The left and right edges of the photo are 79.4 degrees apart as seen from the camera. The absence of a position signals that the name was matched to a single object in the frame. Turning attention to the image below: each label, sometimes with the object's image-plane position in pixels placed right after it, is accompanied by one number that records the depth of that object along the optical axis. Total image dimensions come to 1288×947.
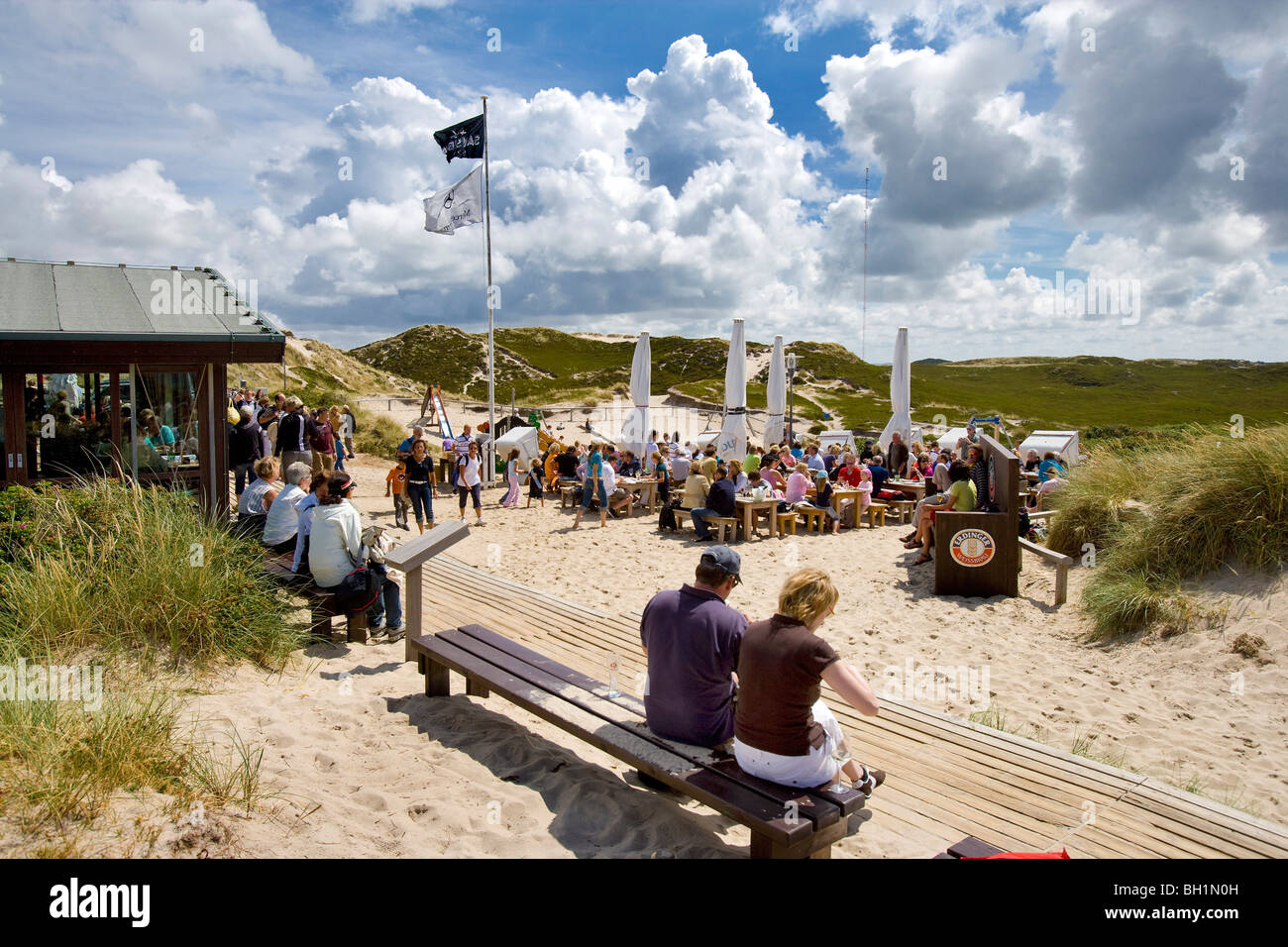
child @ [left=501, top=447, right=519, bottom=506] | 14.79
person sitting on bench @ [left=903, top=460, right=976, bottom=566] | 9.23
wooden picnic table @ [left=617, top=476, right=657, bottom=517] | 14.28
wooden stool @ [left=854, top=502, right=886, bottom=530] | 13.21
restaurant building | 7.73
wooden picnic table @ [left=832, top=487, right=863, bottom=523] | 12.82
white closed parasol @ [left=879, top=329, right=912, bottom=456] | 16.55
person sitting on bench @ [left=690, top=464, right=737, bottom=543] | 11.91
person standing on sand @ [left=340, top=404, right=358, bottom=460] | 18.23
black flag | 17.53
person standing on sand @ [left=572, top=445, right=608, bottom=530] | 13.14
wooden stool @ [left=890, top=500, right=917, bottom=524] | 13.81
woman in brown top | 3.16
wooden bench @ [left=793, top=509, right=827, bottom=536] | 12.80
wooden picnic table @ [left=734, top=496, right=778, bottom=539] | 12.10
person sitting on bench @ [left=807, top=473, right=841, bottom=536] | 12.74
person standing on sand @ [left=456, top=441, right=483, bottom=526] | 12.45
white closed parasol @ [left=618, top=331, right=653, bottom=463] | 17.06
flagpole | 17.91
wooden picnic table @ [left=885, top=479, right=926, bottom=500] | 13.92
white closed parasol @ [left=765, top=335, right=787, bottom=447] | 18.45
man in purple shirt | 3.57
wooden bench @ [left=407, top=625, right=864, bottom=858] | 3.07
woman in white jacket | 5.86
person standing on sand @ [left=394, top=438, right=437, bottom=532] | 11.51
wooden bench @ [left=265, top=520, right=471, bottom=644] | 5.25
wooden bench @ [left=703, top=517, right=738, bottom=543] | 11.88
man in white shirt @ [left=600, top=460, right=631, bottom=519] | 13.91
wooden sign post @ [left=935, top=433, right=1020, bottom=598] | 8.38
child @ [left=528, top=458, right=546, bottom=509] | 15.20
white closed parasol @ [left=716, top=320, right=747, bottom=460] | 16.59
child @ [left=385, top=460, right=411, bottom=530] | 12.57
